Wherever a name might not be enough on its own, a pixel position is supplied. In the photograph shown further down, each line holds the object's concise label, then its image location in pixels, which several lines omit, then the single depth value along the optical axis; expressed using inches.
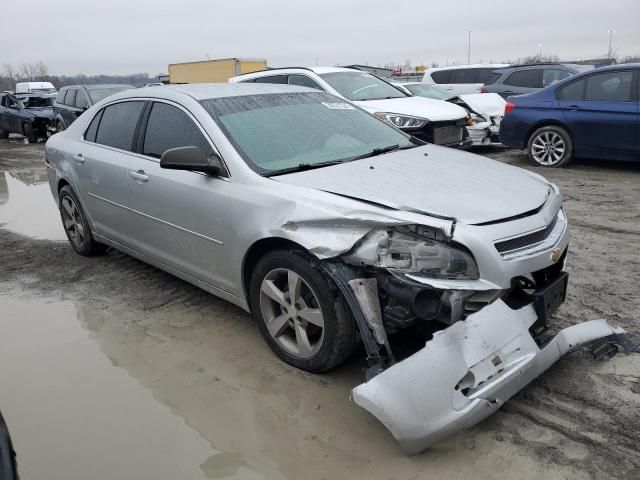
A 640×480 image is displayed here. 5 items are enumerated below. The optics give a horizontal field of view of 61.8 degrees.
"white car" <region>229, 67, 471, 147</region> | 313.3
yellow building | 823.7
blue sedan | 292.8
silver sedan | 94.3
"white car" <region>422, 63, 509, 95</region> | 571.8
